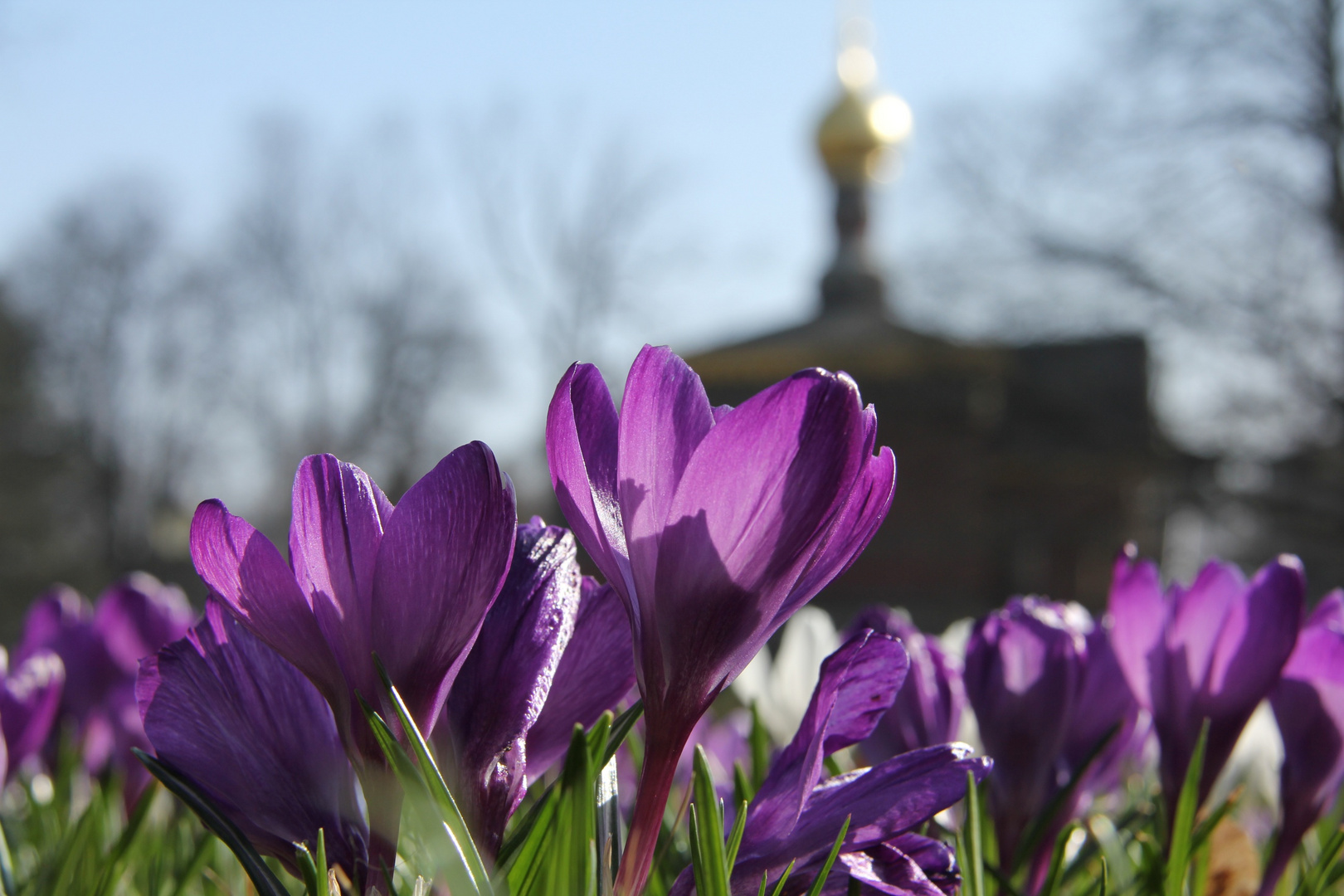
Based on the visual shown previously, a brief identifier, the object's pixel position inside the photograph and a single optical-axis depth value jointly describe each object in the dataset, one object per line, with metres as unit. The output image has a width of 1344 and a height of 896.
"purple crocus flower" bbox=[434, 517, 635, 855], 0.38
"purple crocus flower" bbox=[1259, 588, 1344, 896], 0.45
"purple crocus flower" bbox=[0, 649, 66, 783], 0.54
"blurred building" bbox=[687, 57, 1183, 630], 15.17
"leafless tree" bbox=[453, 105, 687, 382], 17.12
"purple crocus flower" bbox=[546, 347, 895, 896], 0.36
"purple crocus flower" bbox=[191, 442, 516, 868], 0.36
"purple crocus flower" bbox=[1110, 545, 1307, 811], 0.44
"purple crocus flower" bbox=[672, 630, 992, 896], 0.37
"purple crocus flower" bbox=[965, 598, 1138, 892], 0.46
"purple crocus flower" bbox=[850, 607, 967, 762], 0.47
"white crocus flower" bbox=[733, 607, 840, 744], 0.63
